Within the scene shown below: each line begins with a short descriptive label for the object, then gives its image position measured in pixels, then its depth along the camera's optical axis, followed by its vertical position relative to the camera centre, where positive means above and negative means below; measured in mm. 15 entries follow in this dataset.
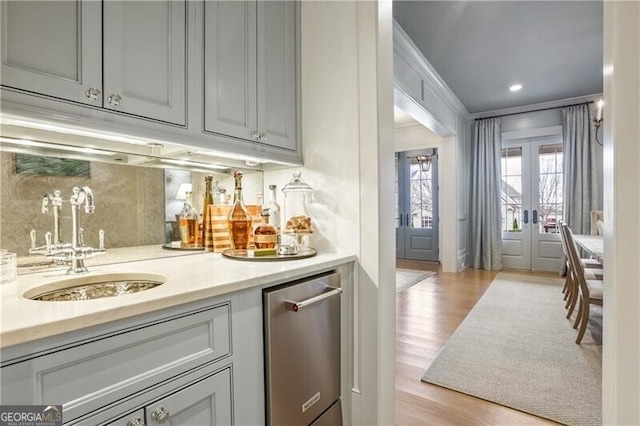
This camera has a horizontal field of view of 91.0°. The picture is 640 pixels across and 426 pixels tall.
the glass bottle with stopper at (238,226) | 1674 -82
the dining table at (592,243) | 2472 -338
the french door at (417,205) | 6547 +93
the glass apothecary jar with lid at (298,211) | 1642 -4
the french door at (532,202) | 5398 +107
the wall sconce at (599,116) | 3125 +1005
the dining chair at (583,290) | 2555 -676
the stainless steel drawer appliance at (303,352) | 1165 -581
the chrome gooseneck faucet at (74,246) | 1150 -131
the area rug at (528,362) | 1849 -1127
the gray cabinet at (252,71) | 1380 +678
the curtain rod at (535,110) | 5002 +1690
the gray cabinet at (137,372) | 670 -400
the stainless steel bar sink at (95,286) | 1038 -270
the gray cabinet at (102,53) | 891 +518
